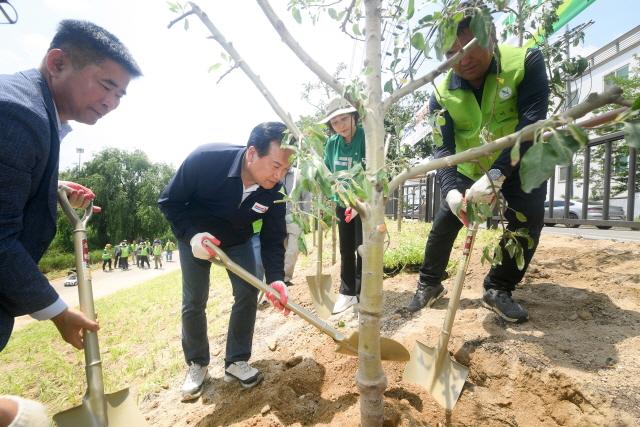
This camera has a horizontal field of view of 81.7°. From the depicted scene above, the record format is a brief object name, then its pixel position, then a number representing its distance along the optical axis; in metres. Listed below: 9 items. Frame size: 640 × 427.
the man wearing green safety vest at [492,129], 2.21
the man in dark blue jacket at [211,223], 2.40
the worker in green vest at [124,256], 23.94
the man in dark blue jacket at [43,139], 1.18
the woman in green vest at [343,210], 3.18
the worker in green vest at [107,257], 23.26
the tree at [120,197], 33.44
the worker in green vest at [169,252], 27.68
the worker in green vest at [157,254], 24.66
